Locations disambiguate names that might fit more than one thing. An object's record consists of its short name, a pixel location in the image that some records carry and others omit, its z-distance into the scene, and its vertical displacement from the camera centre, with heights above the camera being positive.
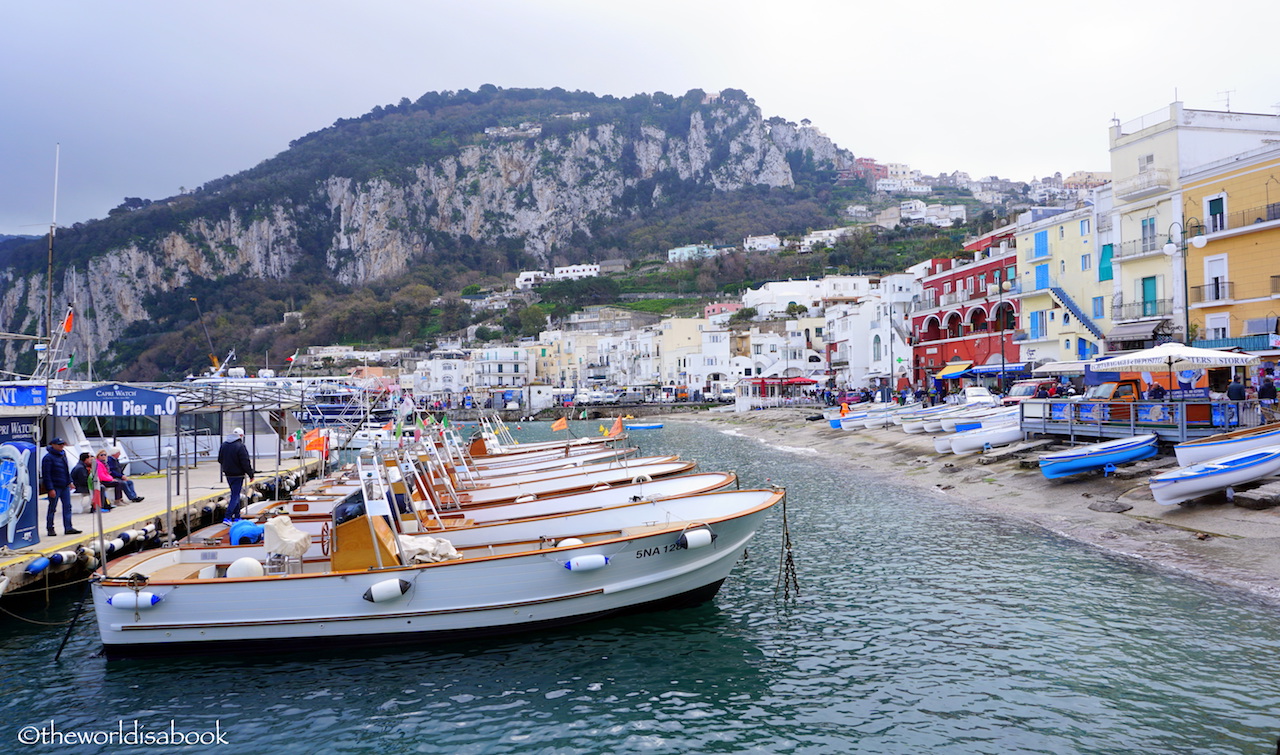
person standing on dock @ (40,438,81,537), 15.48 -1.61
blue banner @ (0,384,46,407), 19.22 +0.12
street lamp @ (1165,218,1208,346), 30.59 +4.71
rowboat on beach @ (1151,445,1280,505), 16.50 -2.45
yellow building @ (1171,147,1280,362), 28.83 +4.19
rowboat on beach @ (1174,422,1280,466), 17.62 -1.96
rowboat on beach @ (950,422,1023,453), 28.73 -2.65
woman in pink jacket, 18.50 -2.01
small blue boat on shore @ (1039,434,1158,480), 20.73 -2.51
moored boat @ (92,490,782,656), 10.79 -2.89
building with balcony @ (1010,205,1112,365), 41.06 +4.14
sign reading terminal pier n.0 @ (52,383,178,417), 13.91 -0.10
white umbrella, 20.91 +0.06
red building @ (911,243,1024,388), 49.31 +3.42
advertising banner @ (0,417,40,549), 13.34 -1.68
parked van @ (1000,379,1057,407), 38.41 -1.21
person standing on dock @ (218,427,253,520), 19.28 -1.81
